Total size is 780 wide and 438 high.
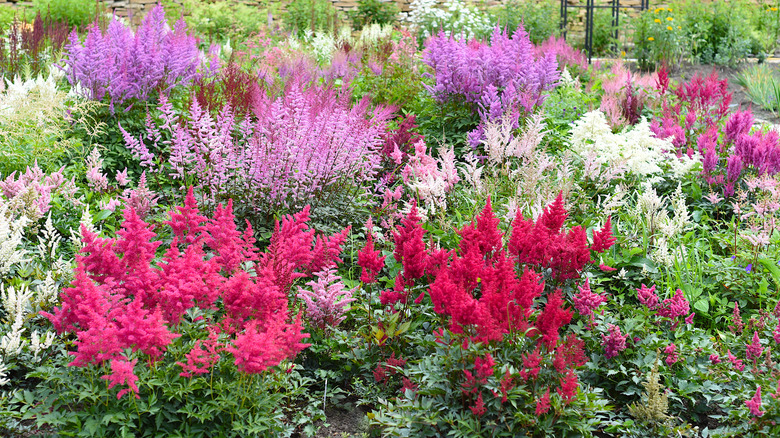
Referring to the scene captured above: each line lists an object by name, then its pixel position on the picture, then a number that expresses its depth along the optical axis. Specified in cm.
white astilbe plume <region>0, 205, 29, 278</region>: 335
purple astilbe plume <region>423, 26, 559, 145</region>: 616
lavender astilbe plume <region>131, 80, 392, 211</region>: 434
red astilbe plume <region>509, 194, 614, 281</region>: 326
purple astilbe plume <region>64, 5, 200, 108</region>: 550
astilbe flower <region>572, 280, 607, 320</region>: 314
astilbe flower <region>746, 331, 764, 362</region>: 297
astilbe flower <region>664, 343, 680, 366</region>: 308
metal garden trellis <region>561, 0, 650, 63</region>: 1445
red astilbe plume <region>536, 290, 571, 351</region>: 256
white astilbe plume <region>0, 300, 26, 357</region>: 286
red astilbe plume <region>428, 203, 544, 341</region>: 257
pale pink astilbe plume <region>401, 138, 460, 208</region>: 432
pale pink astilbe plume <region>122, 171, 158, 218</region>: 411
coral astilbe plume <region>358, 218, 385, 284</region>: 330
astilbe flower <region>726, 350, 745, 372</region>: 300
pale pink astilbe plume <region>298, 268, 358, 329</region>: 325
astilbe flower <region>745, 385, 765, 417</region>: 261
